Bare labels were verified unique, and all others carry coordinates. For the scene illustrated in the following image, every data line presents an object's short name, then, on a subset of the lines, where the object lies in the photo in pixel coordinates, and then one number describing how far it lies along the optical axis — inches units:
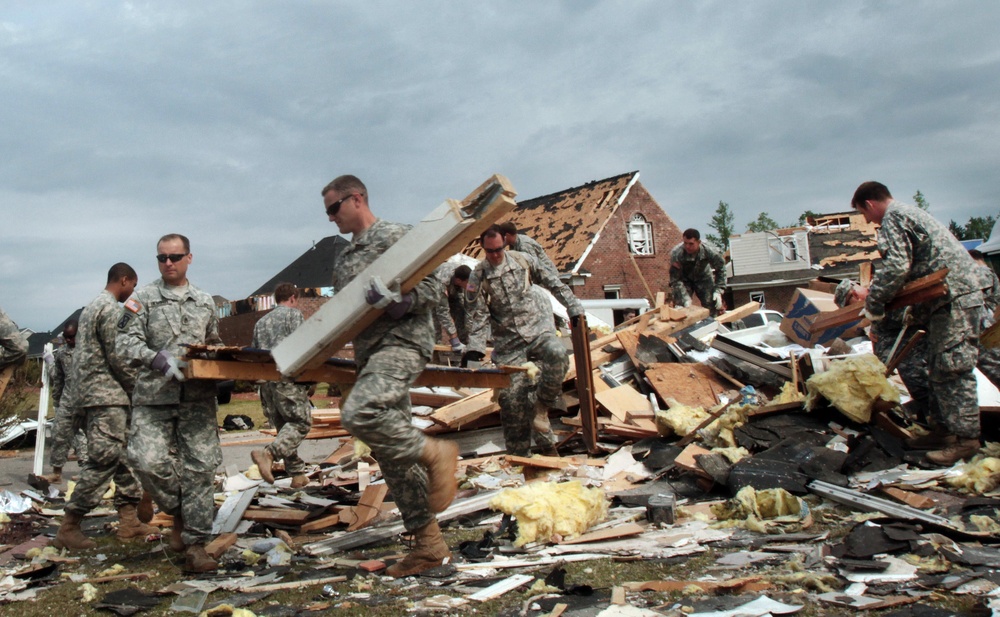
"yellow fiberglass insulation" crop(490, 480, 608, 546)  184.1
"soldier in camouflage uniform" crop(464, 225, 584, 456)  290.5
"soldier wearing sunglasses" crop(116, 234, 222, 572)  185.0
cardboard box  422.9
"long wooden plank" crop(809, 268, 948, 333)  226.4
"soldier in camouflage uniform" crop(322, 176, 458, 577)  157.5
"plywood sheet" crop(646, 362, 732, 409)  347.6
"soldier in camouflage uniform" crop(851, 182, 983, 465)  229.9
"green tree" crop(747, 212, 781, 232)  3129.9
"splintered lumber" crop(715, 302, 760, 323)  501.7
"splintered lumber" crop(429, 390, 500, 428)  342.6
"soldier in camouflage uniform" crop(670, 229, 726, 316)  532.7
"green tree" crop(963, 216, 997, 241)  2807.6
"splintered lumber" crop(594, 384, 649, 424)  332.5
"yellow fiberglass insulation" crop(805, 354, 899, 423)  252.8
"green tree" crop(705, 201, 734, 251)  3134.8
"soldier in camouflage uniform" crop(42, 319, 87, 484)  360.2
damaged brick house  1317.7
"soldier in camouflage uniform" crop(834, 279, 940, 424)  259.9
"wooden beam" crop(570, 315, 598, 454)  304.0
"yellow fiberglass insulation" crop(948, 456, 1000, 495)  203.2
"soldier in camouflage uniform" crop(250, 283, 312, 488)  297.7
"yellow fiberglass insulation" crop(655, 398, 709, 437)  286.8
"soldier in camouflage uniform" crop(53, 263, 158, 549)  235.8
